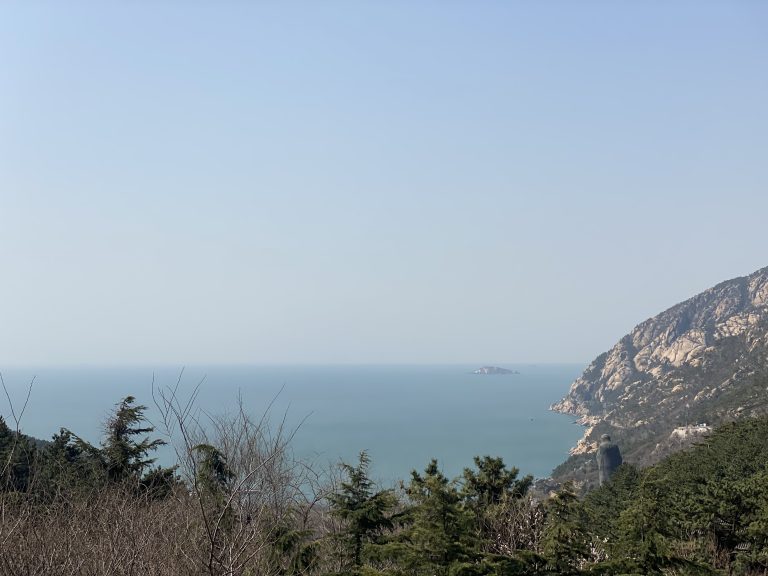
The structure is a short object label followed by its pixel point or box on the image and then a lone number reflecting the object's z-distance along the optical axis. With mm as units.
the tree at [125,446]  24922
